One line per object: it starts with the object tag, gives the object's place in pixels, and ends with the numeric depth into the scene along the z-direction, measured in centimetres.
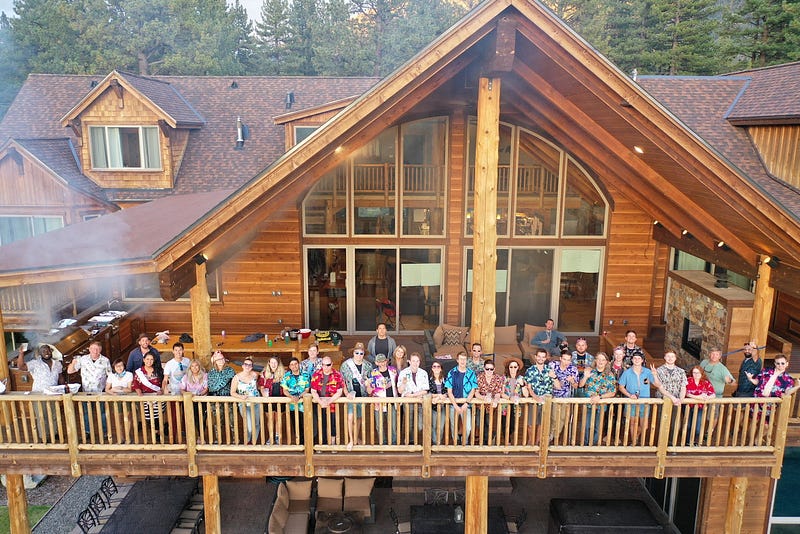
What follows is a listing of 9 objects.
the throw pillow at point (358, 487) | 1090
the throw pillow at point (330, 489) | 1089
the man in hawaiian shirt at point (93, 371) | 847
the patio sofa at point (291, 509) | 1012
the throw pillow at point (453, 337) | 1246
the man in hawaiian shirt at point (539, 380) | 790
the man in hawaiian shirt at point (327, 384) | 788
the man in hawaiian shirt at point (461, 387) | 786
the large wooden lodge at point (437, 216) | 794
